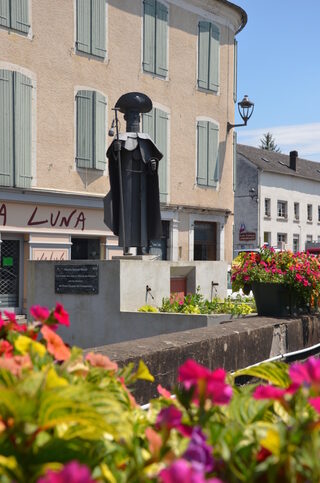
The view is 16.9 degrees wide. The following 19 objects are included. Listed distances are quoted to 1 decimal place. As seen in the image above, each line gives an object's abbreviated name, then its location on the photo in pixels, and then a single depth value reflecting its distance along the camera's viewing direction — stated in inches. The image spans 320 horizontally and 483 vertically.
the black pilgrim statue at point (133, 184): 683.1
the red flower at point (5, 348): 123.4
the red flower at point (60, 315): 133.6
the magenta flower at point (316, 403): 88.3
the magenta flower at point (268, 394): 99.8
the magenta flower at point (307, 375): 98.0
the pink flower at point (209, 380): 93.1
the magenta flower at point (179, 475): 66.6
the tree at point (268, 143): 3432.5
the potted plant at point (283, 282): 445.7
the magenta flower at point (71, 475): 63.4
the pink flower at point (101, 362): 131.6
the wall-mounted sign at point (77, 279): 605.7
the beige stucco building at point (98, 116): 1043.0
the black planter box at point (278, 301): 444.8
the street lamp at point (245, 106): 1215.1
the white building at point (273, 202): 1968.5
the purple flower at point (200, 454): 84.3
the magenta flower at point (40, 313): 136.0
